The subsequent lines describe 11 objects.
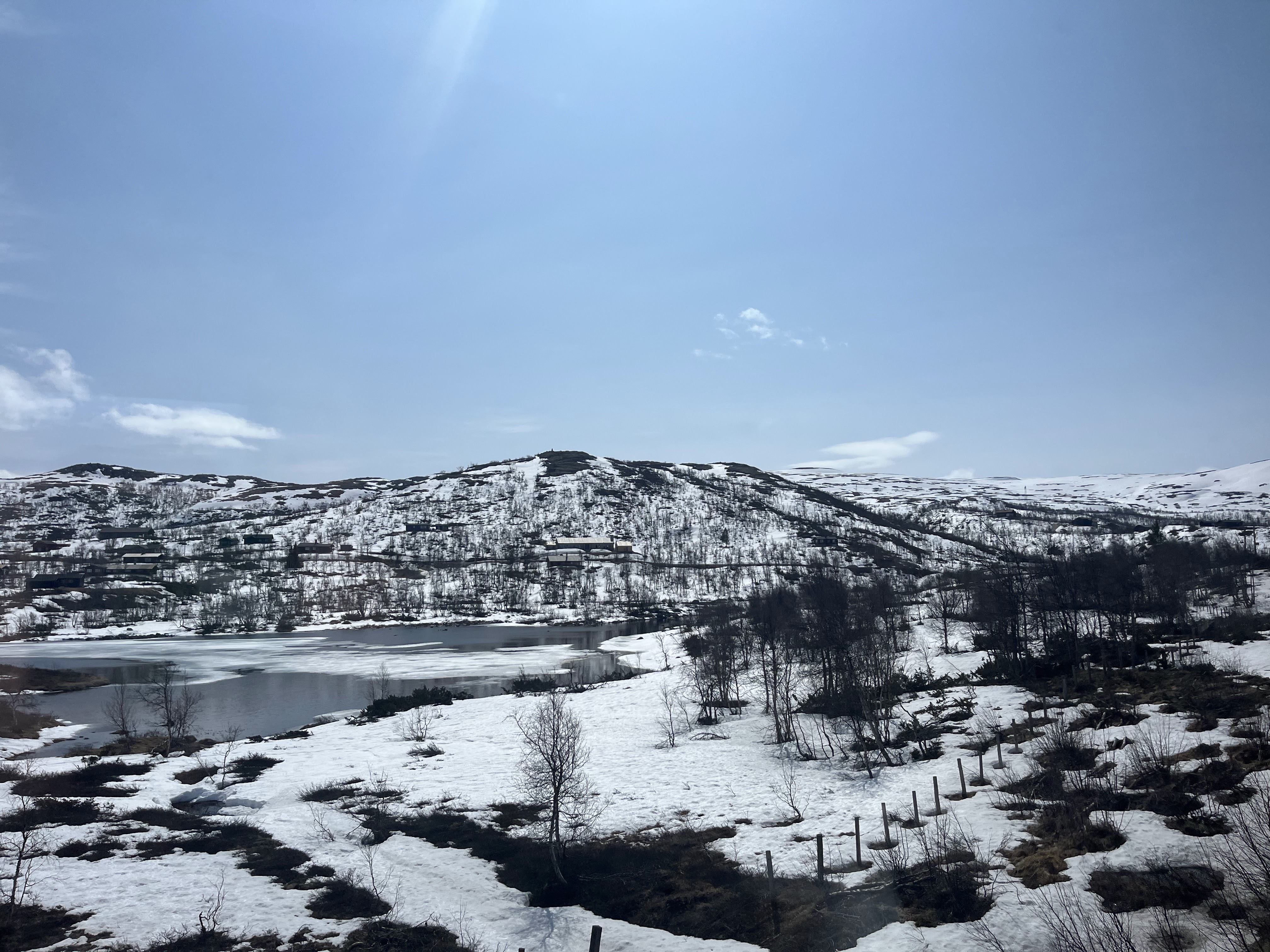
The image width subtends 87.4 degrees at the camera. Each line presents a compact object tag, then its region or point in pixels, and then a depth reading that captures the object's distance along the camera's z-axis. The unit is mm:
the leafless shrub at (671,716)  35969
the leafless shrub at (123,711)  39156
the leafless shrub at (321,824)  22453
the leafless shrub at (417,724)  37031
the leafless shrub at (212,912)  15727
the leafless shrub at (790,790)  23047
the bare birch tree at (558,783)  20156
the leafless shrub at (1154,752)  18609
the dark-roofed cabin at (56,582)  120125
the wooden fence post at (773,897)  15219
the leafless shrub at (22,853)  16797
